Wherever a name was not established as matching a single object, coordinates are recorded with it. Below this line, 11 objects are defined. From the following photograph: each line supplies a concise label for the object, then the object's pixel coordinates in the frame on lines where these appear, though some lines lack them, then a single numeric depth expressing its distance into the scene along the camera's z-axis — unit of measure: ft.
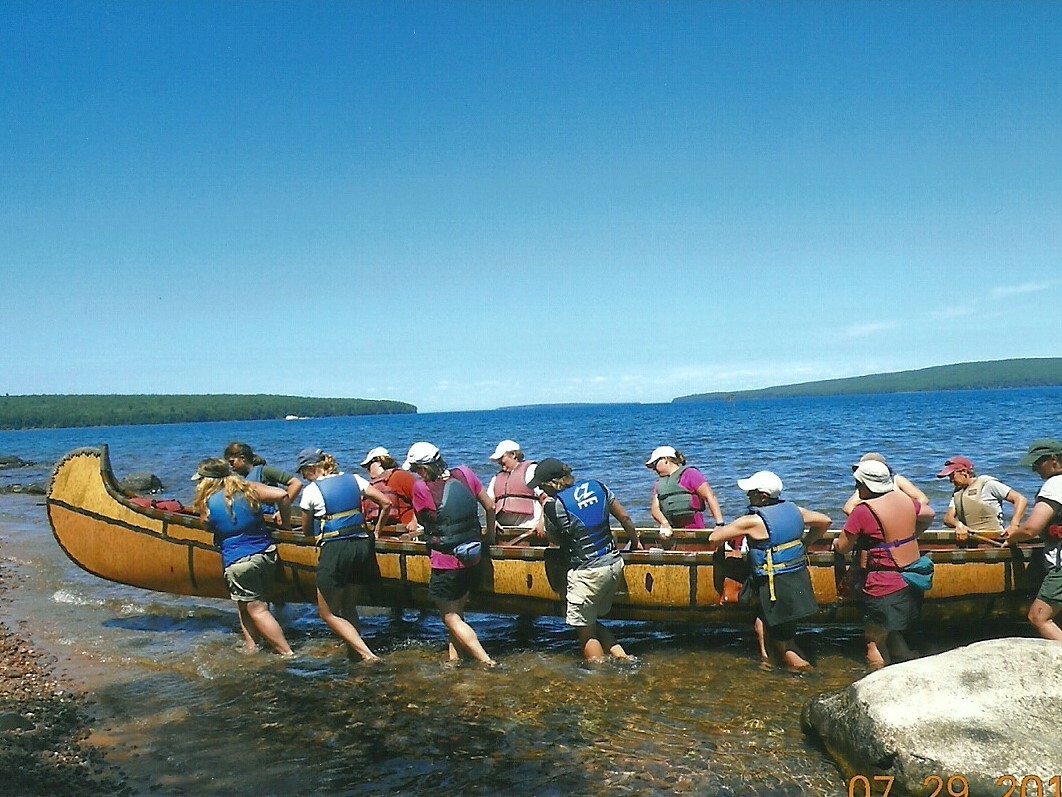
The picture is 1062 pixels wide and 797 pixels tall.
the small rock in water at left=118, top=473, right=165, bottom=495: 102.94
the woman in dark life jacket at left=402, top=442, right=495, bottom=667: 25.72
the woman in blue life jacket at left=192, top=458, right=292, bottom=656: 26.91
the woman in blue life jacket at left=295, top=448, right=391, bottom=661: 26.76
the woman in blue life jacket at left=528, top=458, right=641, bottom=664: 24.66
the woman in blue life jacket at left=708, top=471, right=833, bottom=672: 23.13
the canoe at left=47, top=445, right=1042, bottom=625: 25.61
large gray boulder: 15.57
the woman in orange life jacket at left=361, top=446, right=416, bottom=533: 31.48
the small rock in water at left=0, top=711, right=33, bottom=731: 20.83
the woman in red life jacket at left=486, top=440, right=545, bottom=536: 30.83
